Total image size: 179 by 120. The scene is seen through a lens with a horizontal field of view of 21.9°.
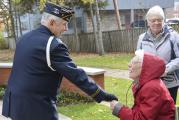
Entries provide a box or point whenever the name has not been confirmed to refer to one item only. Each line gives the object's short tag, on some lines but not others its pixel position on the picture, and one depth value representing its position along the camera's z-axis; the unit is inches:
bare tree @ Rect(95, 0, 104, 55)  1010.6
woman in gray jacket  212.0
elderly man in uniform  166.6
